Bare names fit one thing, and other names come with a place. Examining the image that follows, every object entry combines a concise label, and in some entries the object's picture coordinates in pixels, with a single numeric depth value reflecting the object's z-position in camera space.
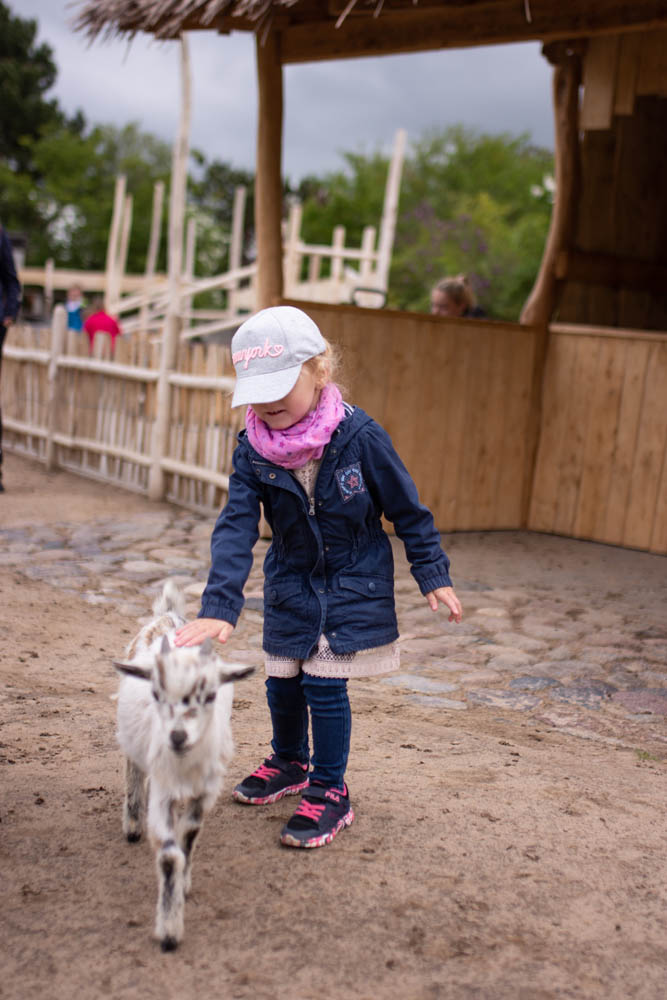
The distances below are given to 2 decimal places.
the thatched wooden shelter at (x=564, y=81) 6.51
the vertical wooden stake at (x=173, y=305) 8.66
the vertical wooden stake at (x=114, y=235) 23.56
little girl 2.92
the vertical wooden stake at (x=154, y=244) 21.91
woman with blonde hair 7.94
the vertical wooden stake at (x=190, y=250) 23.97
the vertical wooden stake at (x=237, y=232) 23.34
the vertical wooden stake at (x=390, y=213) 17.51
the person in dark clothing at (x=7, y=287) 8.37
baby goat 2.35
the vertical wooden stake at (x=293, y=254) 18.50
